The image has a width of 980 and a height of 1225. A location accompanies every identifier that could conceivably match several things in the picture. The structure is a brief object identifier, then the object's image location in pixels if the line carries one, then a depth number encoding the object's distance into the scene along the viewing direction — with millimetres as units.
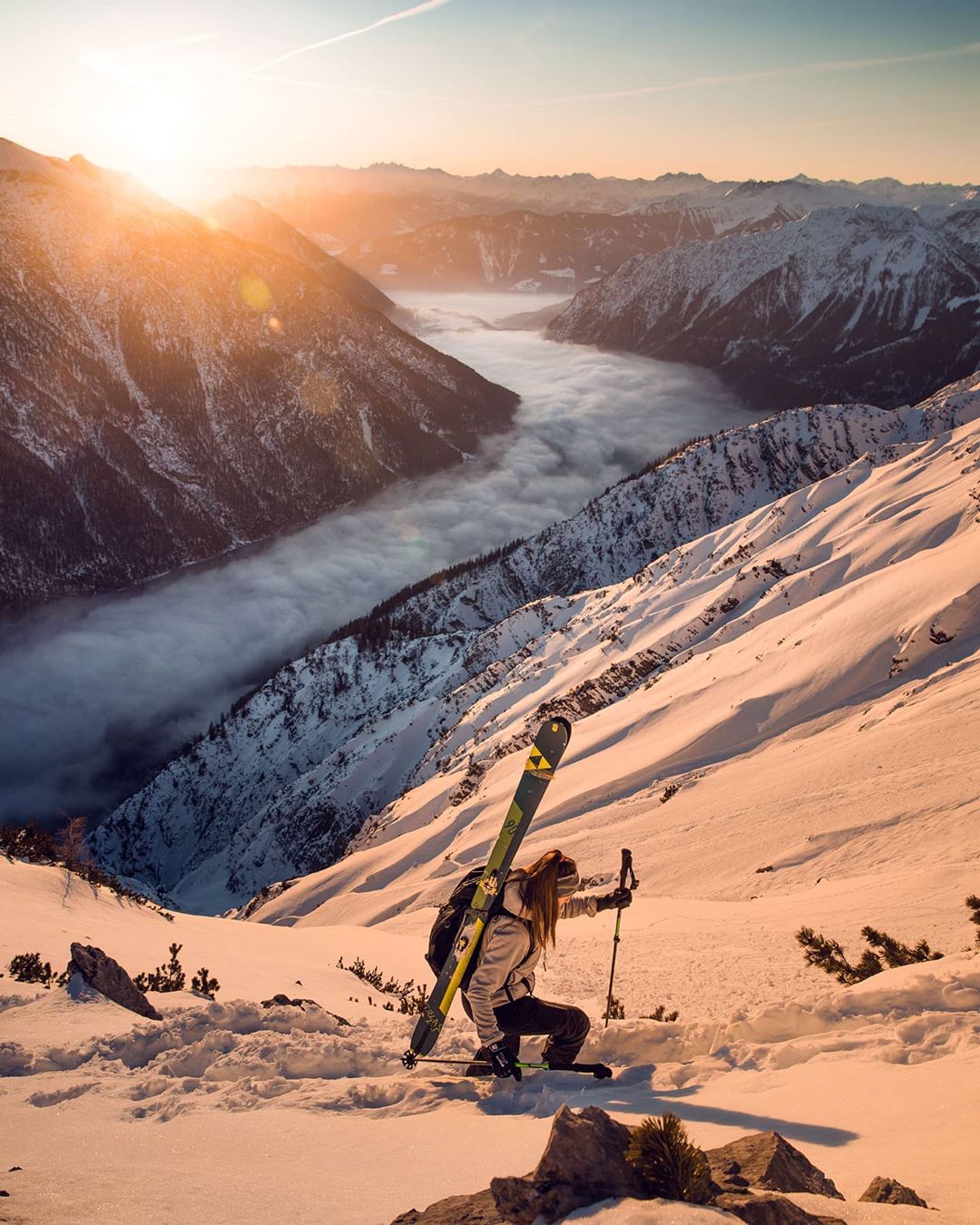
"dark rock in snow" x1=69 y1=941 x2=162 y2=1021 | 8297
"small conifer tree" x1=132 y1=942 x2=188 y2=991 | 9742
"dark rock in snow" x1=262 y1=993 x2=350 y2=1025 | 8547
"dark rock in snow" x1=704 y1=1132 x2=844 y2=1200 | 4004
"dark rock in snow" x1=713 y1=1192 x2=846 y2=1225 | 3520
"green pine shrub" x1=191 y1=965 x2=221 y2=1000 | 10023
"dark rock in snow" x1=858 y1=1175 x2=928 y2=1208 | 3672
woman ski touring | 6594
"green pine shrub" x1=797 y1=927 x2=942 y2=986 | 8578
